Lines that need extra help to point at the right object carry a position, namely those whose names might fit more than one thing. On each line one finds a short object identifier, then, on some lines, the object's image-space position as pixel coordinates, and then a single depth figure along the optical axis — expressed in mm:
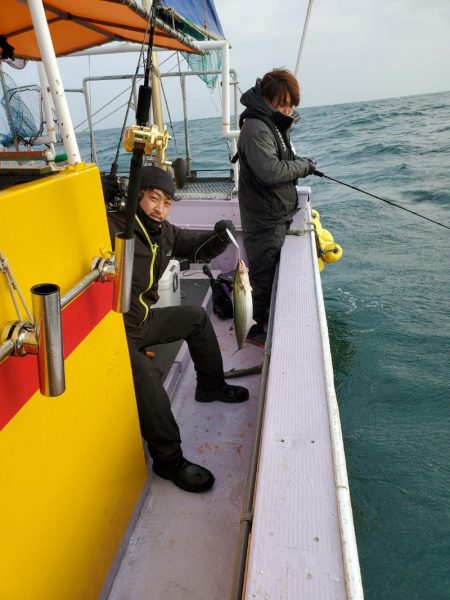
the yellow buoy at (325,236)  4515
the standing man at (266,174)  2926
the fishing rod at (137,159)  1279
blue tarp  4812
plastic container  3682
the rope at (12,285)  1010
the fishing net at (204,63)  5863
